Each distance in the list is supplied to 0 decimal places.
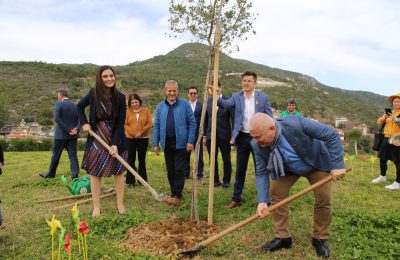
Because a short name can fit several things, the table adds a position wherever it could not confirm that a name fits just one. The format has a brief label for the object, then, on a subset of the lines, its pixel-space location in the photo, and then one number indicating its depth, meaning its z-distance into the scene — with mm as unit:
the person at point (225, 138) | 7513
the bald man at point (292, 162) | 3674
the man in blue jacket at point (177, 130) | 6195
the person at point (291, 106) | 8461
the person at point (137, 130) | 7434
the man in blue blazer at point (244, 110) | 5746
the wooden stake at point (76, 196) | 6562
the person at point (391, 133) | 7652
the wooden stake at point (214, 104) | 4809
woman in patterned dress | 5281
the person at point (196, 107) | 8266
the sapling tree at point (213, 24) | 4867
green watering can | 6883
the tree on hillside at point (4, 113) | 31214
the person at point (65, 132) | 8367
